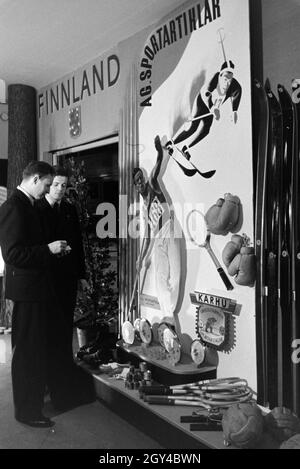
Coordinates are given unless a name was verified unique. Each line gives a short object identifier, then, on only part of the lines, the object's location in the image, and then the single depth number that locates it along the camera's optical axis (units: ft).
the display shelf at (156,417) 7.61
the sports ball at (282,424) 7.21
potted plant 13.79
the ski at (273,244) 8.11
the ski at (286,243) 7.96
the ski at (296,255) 7.87
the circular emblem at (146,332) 11.39
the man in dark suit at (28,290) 9.32
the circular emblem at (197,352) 9.71
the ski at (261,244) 8.32
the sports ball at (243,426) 7.07
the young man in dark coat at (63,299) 10.51
